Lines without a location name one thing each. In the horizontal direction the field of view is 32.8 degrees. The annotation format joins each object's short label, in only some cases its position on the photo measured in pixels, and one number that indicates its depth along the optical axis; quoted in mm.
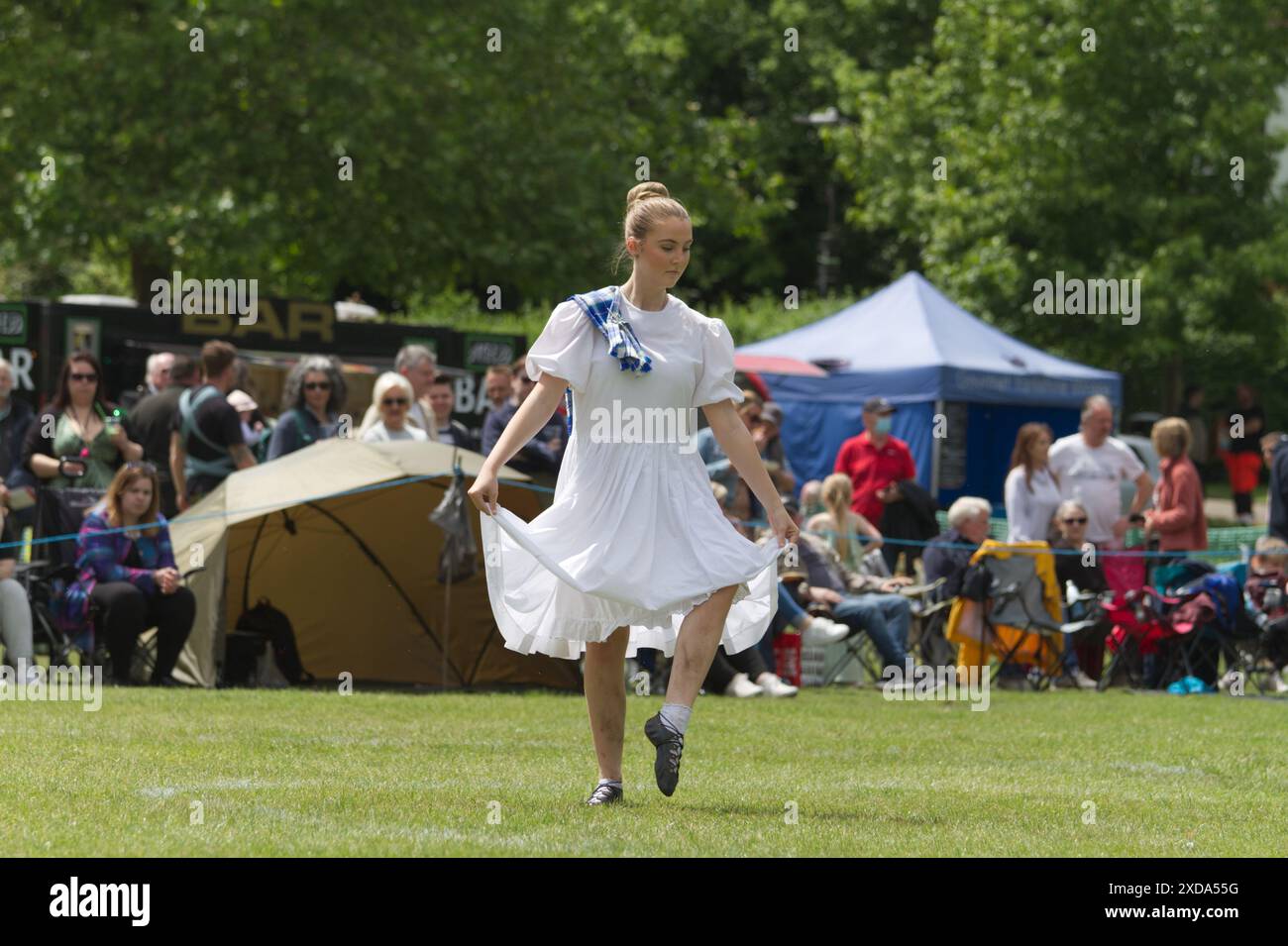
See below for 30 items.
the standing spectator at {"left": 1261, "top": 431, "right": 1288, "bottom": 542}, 15164
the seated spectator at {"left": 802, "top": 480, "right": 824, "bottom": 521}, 17062
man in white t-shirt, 15891
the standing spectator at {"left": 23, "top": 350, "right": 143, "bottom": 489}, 13406
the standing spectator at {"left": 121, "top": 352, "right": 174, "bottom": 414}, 14898
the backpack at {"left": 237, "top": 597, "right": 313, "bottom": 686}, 13117
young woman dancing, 7176
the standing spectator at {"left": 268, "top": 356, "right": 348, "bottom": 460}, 14164
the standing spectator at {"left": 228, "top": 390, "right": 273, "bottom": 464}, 14531
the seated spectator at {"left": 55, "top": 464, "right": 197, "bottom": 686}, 12445
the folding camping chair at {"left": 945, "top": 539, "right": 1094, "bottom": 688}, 14359
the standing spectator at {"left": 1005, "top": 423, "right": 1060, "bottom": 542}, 15562
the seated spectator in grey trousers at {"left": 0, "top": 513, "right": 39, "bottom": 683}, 12297
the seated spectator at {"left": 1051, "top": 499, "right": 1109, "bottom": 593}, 15375
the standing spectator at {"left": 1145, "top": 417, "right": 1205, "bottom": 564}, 15781
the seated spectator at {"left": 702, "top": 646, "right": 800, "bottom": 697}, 13008
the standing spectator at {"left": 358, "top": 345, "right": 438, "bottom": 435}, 14797
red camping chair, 14562
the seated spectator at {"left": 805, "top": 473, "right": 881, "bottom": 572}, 15039
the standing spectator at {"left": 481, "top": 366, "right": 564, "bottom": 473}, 13703
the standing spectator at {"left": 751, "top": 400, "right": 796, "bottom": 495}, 15062
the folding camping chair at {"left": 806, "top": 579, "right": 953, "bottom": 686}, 14414
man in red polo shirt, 17688
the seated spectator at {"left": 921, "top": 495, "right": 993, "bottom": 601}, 14555
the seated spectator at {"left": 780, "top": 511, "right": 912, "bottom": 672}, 14336
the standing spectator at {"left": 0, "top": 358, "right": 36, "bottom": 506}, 13469
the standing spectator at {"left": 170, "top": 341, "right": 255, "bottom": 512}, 13711
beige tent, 12781
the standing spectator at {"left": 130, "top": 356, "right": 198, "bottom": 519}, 14125
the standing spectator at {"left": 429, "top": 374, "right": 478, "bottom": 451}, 14680
